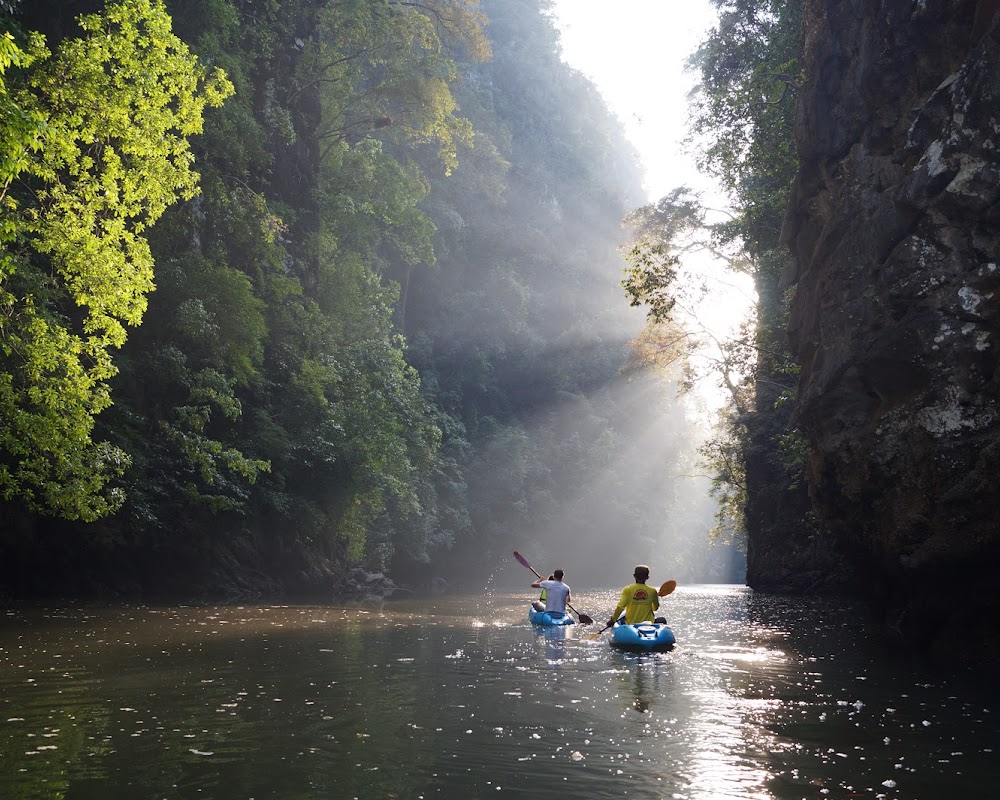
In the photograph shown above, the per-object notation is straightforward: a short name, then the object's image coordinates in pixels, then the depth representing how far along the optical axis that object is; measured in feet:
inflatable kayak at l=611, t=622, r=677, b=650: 45.19
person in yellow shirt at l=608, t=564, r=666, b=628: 48.88
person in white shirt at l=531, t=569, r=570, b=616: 60.34
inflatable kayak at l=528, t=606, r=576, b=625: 58.85
